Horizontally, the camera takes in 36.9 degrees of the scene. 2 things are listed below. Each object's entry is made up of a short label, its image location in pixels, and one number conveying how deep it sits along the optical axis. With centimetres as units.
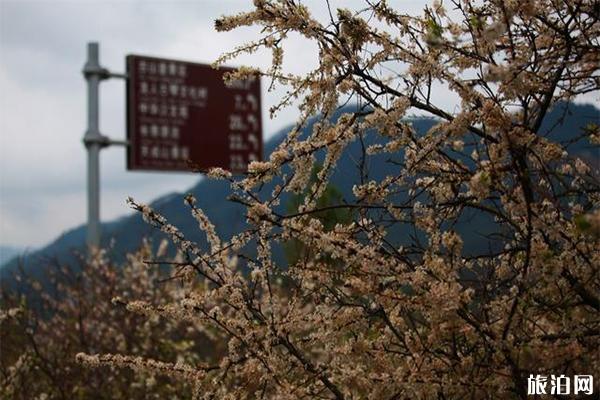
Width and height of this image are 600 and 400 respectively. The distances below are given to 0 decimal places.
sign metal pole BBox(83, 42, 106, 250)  1545
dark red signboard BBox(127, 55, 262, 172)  1617
